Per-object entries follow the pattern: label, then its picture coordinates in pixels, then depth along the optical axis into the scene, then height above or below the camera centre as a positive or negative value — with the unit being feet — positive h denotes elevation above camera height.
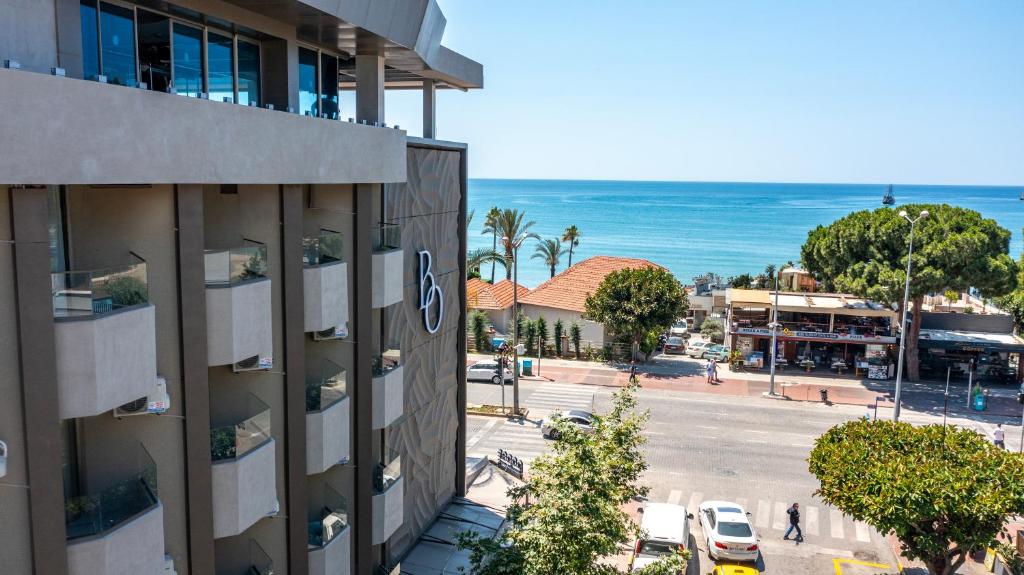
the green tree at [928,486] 57.41 -20.58
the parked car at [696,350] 165.37 -31.36
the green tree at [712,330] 178.81 -30.08
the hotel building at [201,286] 28.63 -4.59
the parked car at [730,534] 75.46 -31.49
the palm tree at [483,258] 208.33 -17.52
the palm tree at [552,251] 252.21 -18.47
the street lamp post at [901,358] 114.21 -22.42
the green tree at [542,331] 161.89 -27.56
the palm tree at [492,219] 253.24 -9.12
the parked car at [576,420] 109.70 -30.87
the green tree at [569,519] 45.11 -18.54
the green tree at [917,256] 127.75 -9.26
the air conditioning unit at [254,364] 40.98 -8.96
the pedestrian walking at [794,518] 80.69 -31.42
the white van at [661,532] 72.90 -30.89
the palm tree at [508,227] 221.66 -10.07
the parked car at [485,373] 141.69 -31.49
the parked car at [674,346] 168.04 -31.02
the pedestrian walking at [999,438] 106.42 -30.81
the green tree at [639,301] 146.82 -19.42
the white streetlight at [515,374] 118.48 -26.68
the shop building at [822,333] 148.05 -24.78
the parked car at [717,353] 160.86 -31.13
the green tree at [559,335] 163.73 -28.49
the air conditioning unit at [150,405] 34.19 -9.30
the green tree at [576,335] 161.38 -28.10
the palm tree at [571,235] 282.44 -15.03
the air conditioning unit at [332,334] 49.58 -8.95
